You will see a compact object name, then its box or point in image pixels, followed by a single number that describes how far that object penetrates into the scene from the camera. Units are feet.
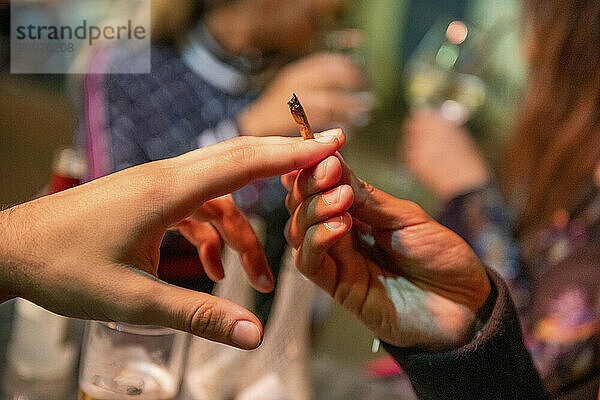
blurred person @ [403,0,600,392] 2.19
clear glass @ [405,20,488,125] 2.75
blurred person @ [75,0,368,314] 2.25
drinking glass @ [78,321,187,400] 1.39
